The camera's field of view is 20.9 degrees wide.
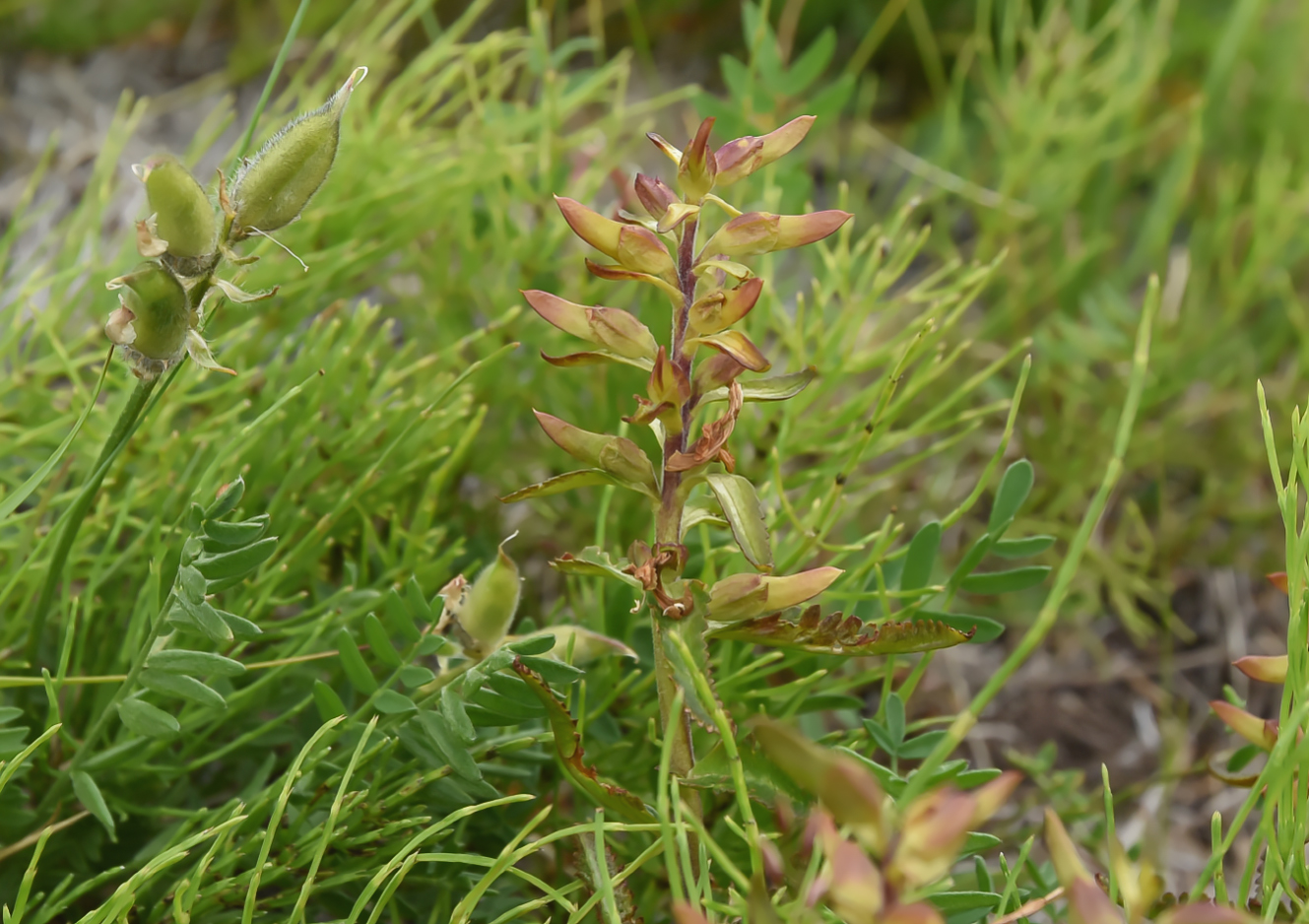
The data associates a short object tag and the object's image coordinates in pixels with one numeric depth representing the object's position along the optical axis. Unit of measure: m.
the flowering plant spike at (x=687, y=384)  0.31
